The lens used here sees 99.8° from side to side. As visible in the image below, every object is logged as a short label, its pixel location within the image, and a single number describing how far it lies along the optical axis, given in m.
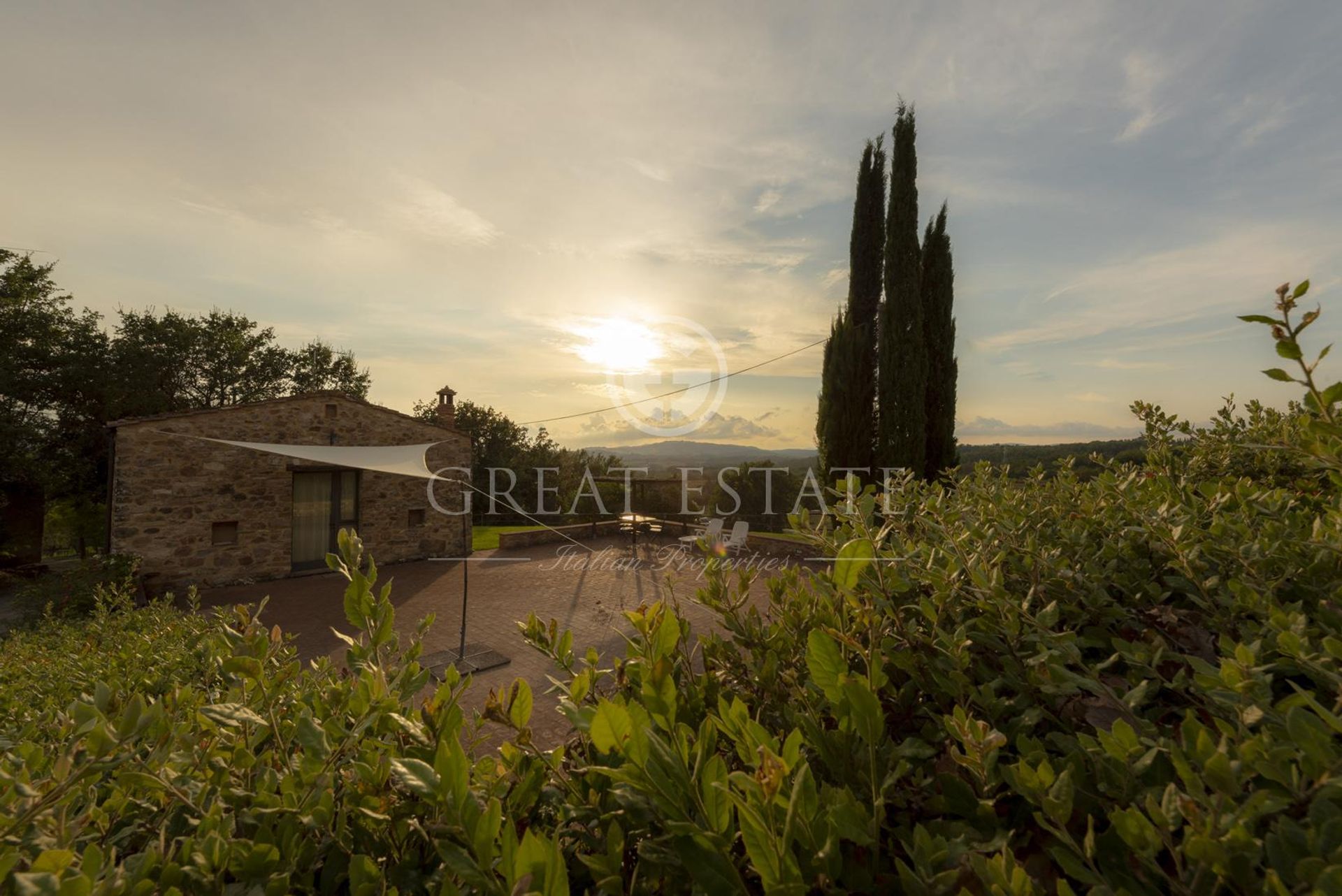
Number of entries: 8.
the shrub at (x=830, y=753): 0.64
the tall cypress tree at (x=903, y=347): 11.96
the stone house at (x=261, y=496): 9.88
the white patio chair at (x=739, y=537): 13.02
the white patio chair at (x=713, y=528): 12.61
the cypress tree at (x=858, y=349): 12.52
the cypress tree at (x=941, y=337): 12.62
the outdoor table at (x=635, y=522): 13.76
